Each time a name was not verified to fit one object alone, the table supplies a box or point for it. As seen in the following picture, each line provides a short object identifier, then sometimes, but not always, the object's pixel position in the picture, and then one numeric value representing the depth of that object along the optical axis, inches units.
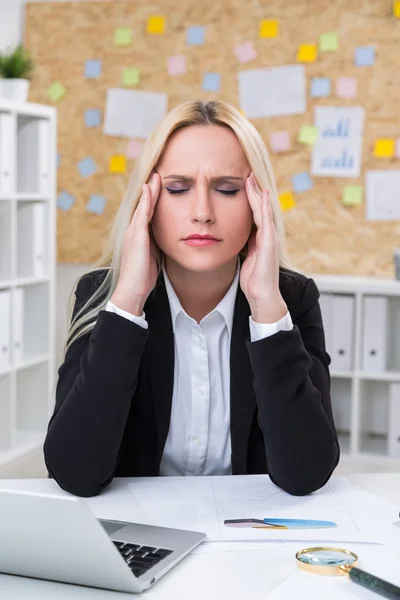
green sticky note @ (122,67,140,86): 162.4
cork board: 151.7
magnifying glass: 38.2
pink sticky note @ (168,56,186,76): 159.9
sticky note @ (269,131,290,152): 155.9
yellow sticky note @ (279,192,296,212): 156.7
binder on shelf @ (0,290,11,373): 141.1
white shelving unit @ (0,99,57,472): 141.8
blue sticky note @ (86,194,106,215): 165.9
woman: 56.0
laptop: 36.8
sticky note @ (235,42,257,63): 156.6
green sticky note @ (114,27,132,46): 163.0
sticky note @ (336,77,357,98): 152.4
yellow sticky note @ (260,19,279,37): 155.1
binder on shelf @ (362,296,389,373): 148.3
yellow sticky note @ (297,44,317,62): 153.6
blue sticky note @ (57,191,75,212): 167.6
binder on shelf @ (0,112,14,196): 138.6
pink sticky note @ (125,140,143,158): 163.3
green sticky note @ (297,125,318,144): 154.5
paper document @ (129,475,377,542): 47.4
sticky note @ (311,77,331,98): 153.4
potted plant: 145.2
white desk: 38.6
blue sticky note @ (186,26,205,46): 158.9
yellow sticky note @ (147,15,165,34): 160.9
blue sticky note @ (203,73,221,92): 158.4
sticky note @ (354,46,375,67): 151.3
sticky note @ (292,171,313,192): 155.9
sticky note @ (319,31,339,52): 152.3
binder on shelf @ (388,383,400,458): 148.5
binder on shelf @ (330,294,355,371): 149.6
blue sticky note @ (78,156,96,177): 165.6
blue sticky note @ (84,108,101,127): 165.0
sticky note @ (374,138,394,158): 151.6
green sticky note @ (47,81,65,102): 166.9
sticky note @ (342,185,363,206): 153.6
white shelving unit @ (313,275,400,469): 147.8
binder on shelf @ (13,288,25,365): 145.3
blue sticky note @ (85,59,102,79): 164.9
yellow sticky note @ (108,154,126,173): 164.2
